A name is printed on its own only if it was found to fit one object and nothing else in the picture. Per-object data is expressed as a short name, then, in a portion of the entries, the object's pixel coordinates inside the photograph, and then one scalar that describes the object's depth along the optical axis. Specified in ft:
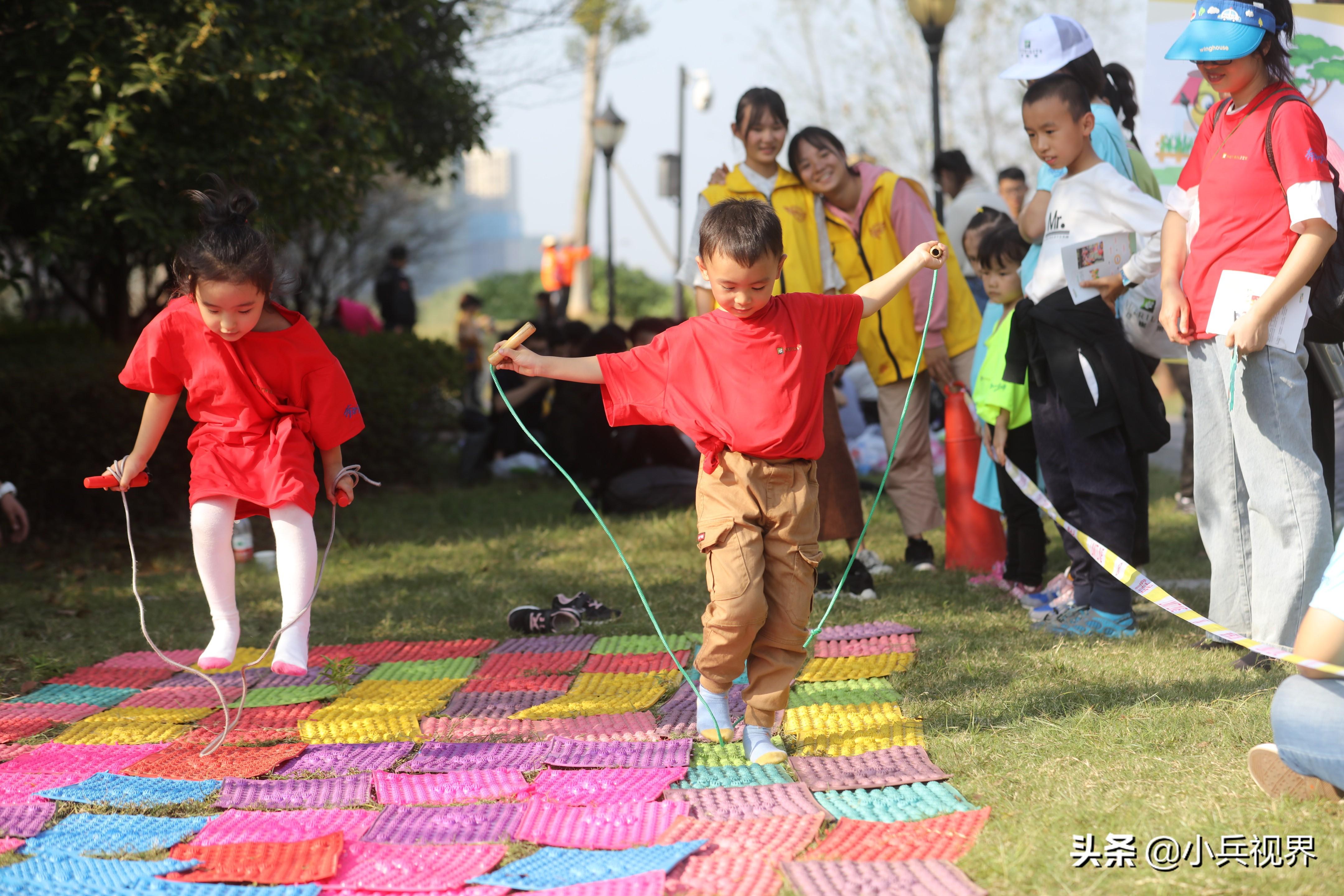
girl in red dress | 22.99
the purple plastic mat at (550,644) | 31.07
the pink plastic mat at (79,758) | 21.97
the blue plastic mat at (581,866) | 16.17
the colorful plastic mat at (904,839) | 16.52
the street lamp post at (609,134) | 113.50
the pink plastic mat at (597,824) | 17.62
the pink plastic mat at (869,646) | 28.12
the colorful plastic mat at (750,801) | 18.39
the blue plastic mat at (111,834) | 17.94
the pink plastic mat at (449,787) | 19.86
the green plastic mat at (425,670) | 28.89
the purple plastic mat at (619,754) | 21.11
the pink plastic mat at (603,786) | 19.35
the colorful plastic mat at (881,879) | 15.20
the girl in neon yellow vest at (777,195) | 32.58
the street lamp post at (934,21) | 61.05
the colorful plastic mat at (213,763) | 21.61
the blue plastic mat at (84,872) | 16.52
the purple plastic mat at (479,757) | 21.44
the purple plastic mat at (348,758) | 21.81
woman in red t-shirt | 22.61
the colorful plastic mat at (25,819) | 18.60
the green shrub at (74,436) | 48.14
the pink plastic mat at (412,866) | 16.26
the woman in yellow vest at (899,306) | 33.86
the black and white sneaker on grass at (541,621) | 33.09
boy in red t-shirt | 20.59
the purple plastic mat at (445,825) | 17.95
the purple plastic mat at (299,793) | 19.88
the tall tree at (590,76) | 162.61
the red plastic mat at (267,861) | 16.62
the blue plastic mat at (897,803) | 18.04
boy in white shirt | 28.43
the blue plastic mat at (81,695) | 27.66
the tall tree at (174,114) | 41.78
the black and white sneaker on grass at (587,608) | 34.22
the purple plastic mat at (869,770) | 19.49
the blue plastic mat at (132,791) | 20.06
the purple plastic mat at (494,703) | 25.30
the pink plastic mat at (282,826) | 18.08
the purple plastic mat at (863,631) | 29.55
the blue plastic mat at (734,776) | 20.06
